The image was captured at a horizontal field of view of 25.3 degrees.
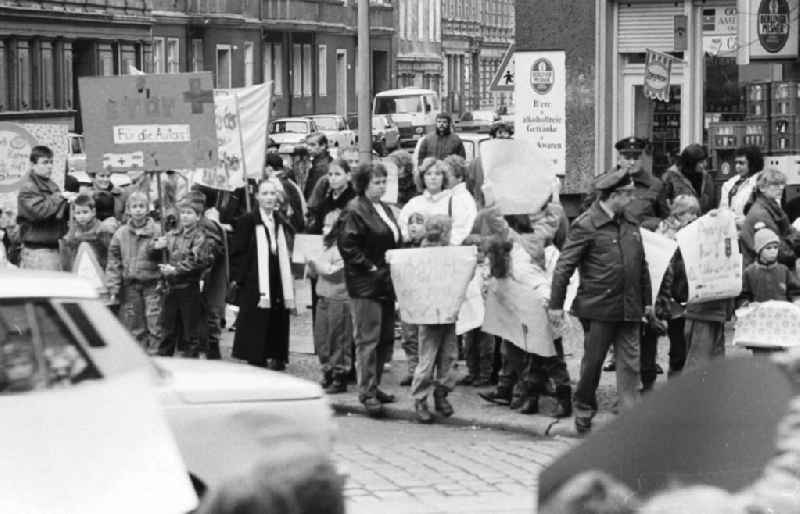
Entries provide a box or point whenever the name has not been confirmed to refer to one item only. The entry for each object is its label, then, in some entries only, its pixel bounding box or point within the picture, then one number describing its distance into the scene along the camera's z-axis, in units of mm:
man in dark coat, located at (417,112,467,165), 21094
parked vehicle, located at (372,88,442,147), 58062
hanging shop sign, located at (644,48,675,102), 19328
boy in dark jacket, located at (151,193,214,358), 13766
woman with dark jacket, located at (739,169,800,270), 13320
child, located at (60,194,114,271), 14047
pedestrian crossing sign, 23203
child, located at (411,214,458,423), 11719
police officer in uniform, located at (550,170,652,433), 10906
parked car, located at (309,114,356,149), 53869
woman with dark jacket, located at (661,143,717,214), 16516
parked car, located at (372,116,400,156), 40062
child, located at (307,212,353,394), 12867
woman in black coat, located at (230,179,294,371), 13656
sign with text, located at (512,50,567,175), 19547
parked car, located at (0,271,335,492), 6848
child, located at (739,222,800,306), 11814
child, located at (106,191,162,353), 13773
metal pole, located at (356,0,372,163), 21688
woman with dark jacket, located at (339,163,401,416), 12039
